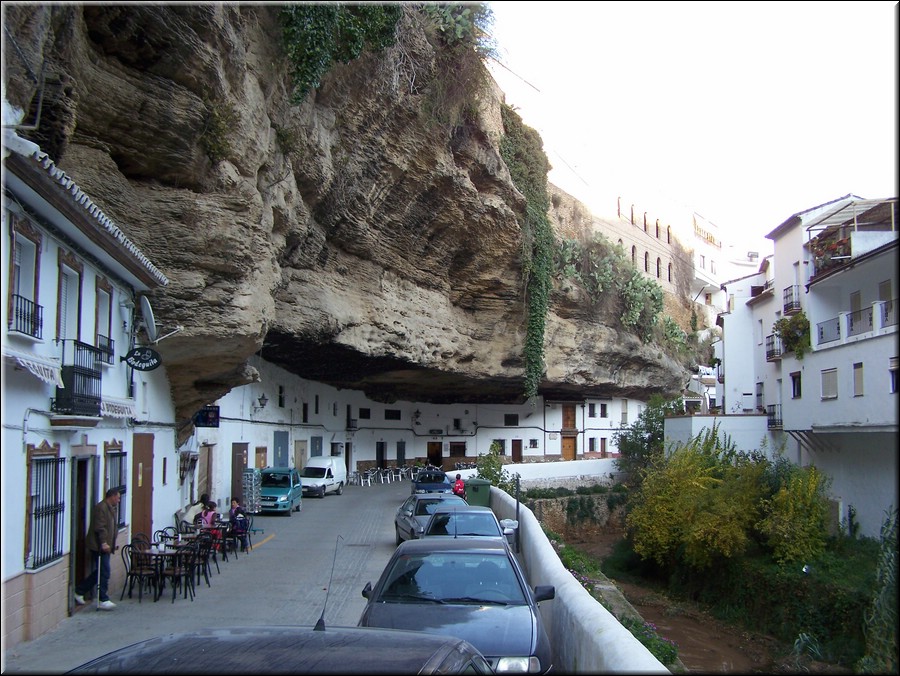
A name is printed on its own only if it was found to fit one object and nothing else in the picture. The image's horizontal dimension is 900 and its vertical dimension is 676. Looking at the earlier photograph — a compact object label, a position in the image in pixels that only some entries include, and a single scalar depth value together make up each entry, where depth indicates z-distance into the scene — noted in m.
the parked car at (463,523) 13.36
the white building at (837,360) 23.09
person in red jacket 26.26
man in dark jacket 10.58
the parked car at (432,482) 27.56
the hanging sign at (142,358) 12.47
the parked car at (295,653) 3.81
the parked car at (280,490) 24.58
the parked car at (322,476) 31.18
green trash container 24.44
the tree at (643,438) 40.84
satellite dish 13.65
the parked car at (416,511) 16.82
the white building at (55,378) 8.32
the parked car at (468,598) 6.87
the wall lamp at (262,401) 27.86
